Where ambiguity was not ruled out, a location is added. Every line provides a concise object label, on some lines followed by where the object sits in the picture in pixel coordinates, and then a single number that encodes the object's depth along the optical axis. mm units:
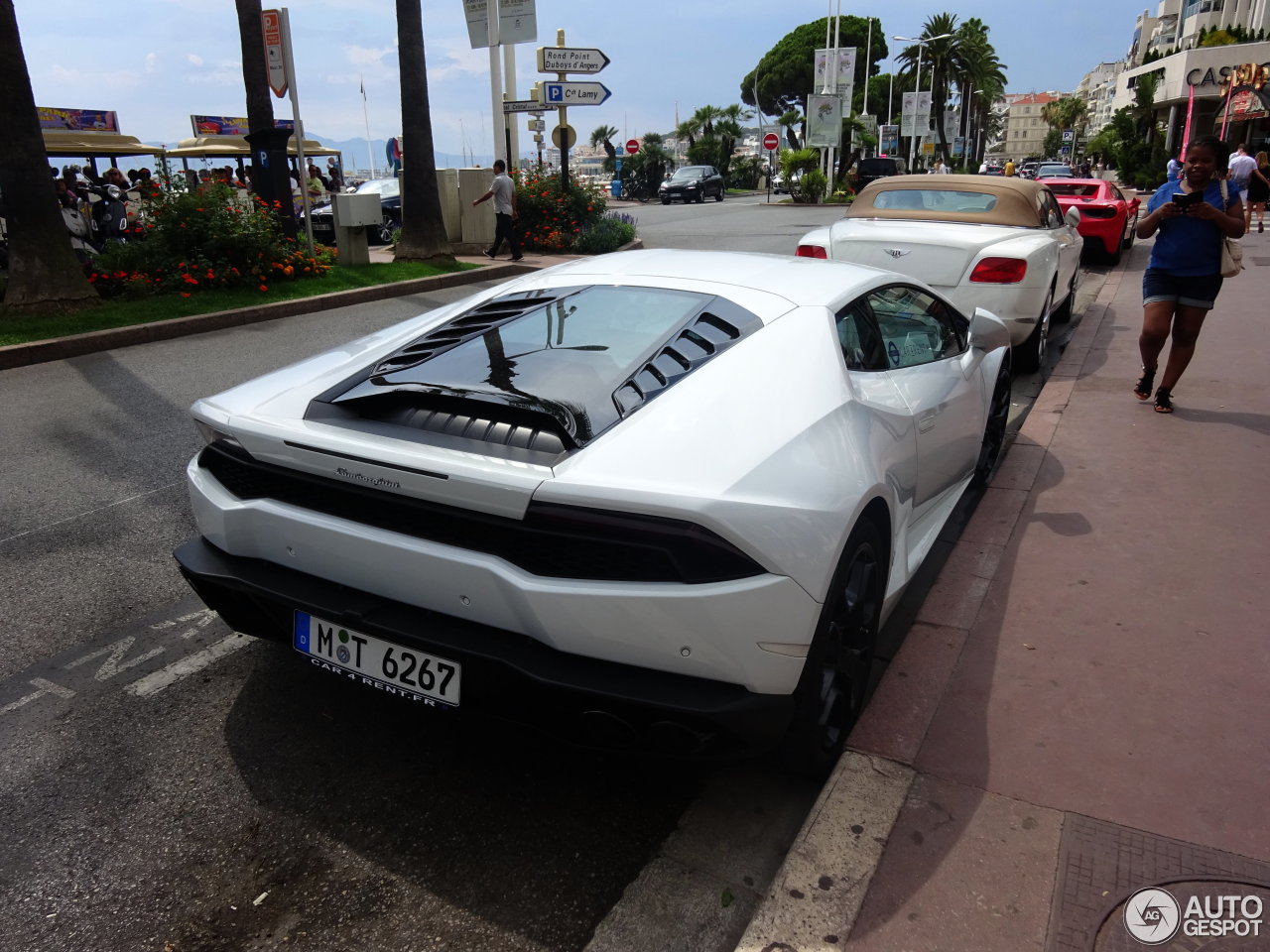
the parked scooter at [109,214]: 18156
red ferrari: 15039
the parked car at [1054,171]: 34375
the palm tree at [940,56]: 65438
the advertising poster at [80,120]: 29078
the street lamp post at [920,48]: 62338
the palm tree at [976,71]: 68062
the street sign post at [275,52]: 13648
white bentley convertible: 7266
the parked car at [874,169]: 40094
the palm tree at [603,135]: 85350
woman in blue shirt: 5930
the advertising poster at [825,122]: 38781
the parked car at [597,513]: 2209
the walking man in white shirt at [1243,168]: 16703
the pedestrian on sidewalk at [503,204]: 16547
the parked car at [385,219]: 21297
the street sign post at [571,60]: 16641
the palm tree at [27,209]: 9539
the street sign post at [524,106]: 17344
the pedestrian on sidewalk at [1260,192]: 18025
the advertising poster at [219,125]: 38125
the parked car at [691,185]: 41438
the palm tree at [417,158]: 15289
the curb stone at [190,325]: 8805
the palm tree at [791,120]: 80250
